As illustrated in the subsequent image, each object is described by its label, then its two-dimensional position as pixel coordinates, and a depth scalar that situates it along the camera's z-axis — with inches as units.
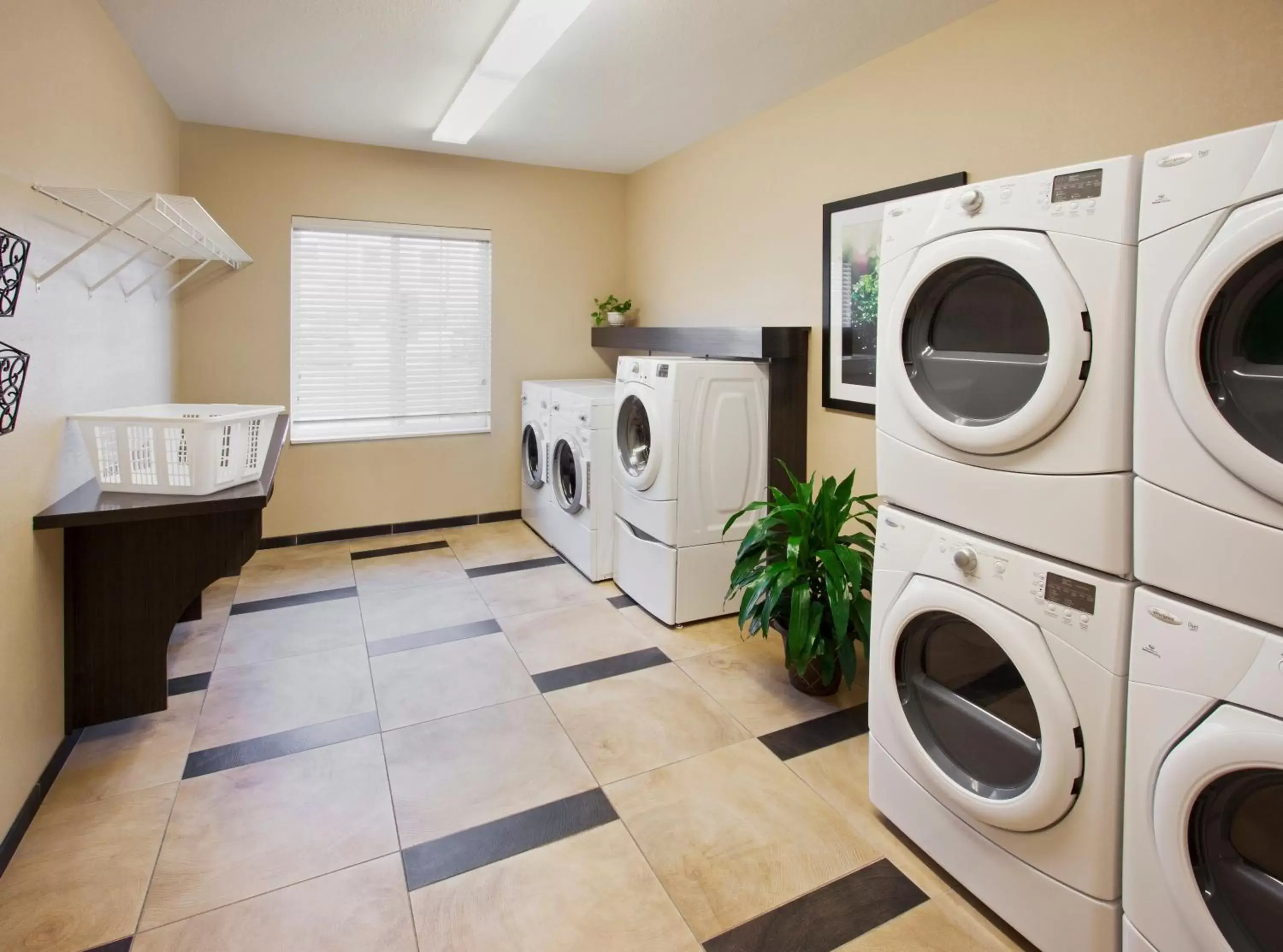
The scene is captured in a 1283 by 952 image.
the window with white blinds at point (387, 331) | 170.9
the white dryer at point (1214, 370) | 41.6
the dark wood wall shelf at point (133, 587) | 87.0
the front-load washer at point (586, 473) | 145.8
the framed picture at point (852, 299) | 113.3
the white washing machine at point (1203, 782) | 42.0
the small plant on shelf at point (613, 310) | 193.3
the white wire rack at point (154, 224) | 78.9
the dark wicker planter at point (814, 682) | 103.5
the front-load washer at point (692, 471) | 123.6
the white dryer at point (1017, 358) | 50.8
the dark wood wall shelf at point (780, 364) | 122.9
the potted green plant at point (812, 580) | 93.1
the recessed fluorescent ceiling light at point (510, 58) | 90.2
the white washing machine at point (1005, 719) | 52.6
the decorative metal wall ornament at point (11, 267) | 63.6
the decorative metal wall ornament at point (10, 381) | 63.6
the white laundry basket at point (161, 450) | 83.1
